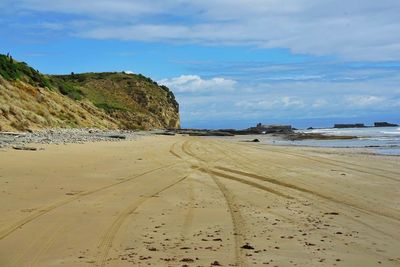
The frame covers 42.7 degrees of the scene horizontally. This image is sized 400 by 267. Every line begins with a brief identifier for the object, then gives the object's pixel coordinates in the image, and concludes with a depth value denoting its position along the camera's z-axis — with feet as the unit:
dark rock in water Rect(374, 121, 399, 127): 379.76
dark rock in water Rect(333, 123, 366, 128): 378.12
